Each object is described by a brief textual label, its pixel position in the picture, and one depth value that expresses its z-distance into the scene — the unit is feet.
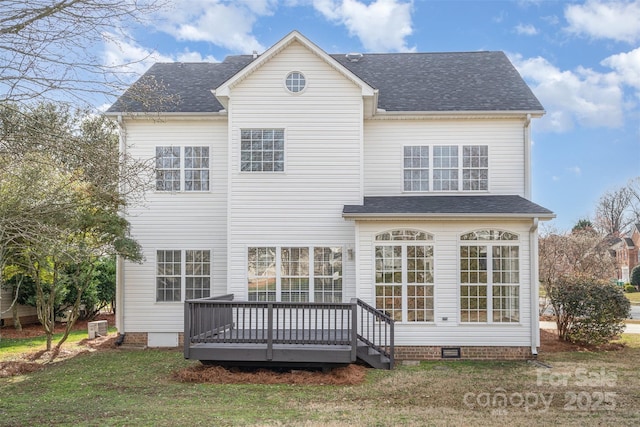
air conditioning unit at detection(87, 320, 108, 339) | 49.83
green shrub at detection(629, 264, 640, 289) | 133.58
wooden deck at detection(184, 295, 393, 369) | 32.71
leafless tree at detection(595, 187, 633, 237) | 153.89
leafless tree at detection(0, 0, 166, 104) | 17.29
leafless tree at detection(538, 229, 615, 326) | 61.98
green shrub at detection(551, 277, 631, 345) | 43.32
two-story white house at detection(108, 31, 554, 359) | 38.83
